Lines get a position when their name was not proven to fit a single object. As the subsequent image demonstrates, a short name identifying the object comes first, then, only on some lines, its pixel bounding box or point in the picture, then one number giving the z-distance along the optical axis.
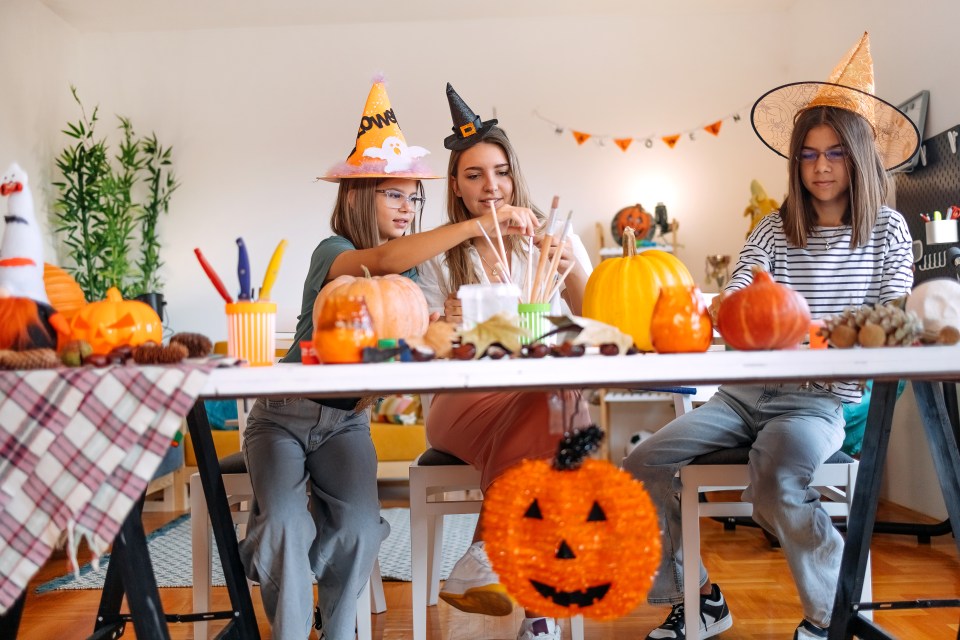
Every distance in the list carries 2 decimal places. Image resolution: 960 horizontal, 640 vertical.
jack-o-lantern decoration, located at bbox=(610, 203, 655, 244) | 5.09
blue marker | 1.25
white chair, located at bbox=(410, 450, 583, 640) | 1.89
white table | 1.02
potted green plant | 4.86
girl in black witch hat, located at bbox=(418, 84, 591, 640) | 1.49
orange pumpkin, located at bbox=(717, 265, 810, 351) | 1.10
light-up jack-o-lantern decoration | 0.99
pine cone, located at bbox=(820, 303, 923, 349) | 1.10
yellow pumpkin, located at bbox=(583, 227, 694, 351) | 1.28
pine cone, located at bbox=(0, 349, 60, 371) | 1.07
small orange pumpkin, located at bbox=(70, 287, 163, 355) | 1.16
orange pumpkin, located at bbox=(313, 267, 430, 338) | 1.24
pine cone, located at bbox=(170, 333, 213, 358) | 1.20
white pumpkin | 1.14
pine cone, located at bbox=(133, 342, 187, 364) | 1.09
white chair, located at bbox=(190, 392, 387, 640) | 1.87
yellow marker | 1.23
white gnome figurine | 1.22
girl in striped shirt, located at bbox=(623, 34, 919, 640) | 1.83
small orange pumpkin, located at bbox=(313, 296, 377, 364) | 1.11
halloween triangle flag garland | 5.18
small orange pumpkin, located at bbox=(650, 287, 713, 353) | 1.13
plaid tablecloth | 1.01
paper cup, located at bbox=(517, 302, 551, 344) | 1.28
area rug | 2.79
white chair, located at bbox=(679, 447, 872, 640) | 1.85
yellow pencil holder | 1.20
